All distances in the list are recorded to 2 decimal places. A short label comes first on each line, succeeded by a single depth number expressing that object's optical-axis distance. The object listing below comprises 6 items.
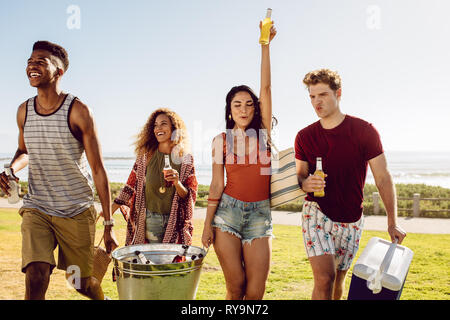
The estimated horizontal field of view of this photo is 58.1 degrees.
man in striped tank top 3.26
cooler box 2.92
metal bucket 2.63
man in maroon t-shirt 3.28
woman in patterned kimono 3.89
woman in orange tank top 3.29
